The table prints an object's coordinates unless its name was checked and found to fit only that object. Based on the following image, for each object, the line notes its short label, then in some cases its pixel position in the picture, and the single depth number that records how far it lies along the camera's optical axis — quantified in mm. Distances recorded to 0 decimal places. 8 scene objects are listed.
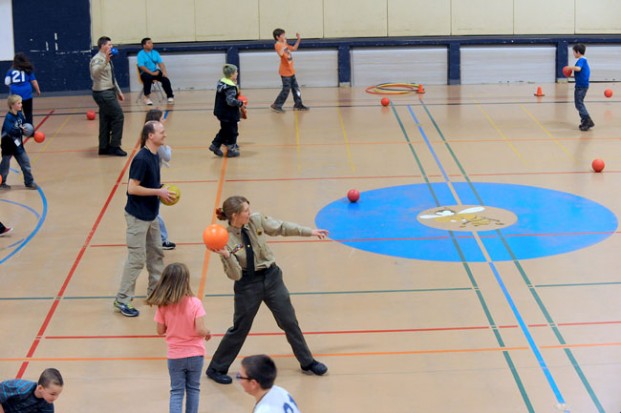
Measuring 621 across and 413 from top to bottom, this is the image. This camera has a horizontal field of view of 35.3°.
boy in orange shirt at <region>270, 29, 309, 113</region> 21344
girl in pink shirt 7859
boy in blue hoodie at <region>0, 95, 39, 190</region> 15211
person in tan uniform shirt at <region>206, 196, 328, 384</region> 8672
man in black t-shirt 10250
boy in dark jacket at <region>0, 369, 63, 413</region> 7070
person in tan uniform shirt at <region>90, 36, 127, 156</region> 17391
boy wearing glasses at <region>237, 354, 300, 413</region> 5949
